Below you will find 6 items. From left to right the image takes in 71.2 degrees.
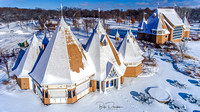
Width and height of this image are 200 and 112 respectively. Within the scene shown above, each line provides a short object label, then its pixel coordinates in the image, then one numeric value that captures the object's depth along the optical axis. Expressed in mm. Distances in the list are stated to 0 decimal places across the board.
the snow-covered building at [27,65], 16881
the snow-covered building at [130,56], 20875
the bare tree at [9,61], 22530
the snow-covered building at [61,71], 14391
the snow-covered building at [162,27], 42469
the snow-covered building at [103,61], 16703
